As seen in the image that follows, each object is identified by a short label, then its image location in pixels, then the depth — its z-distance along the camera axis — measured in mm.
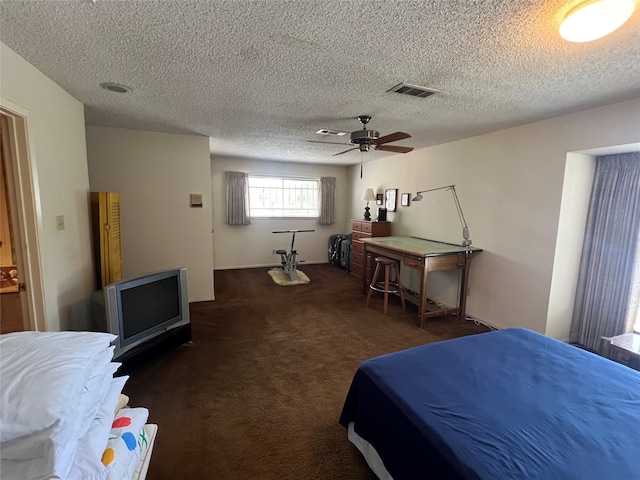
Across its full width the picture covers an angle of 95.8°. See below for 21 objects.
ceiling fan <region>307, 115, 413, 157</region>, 2874
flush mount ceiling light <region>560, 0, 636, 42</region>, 1176
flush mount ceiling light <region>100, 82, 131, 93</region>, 2213
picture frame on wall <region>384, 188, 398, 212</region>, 5207
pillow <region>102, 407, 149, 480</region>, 893
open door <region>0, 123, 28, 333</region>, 1927
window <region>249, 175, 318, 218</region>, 6293
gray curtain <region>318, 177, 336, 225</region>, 6688
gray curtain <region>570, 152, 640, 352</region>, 2641
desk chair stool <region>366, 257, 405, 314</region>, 3852
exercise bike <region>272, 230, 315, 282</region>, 5586
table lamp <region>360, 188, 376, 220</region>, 5648
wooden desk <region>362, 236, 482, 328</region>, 3446
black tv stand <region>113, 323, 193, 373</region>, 2338
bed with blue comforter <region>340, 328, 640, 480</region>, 1020
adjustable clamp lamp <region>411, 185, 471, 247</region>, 3674
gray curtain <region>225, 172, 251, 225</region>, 5895
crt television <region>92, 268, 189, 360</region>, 2238
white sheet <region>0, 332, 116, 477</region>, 697
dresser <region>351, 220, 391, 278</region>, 5195
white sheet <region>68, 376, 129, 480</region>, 787
